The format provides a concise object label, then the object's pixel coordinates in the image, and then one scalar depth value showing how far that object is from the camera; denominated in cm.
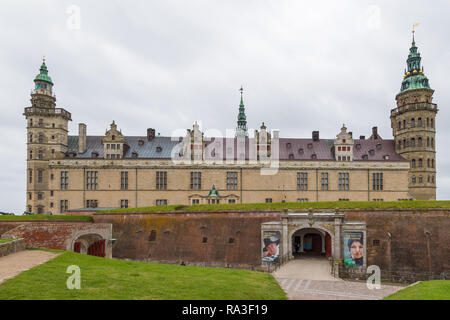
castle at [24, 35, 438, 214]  5341
